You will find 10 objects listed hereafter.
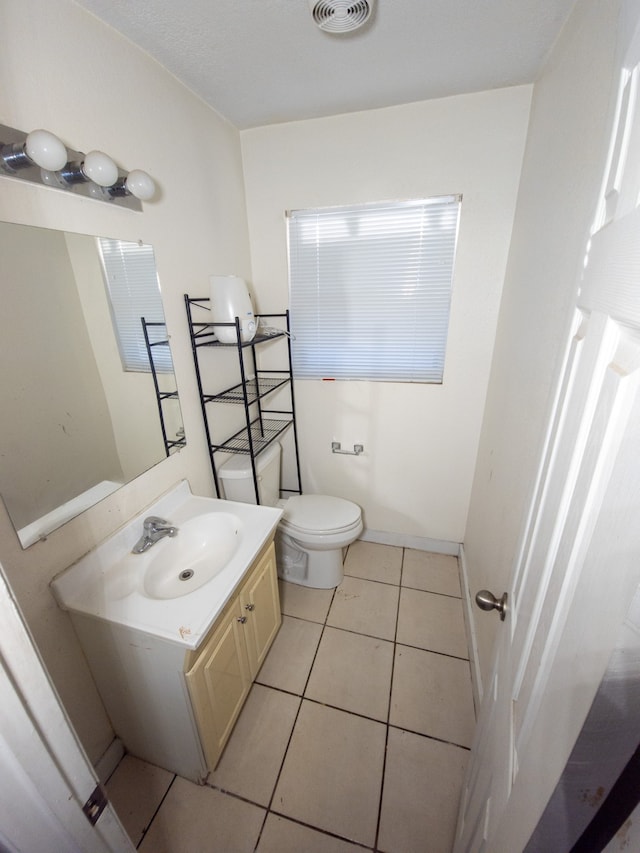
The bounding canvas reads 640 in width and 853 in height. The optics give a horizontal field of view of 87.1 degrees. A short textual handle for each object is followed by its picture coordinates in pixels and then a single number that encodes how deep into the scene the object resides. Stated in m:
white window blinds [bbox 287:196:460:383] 1.69
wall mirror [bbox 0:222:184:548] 0.87
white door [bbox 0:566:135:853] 0.38
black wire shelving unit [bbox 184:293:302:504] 1.48
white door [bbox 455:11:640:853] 0.33
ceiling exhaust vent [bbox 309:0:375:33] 0.95
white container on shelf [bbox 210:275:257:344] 1.42
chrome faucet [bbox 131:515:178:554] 1.20
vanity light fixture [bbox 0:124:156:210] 0.78
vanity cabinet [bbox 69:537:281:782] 0.99
